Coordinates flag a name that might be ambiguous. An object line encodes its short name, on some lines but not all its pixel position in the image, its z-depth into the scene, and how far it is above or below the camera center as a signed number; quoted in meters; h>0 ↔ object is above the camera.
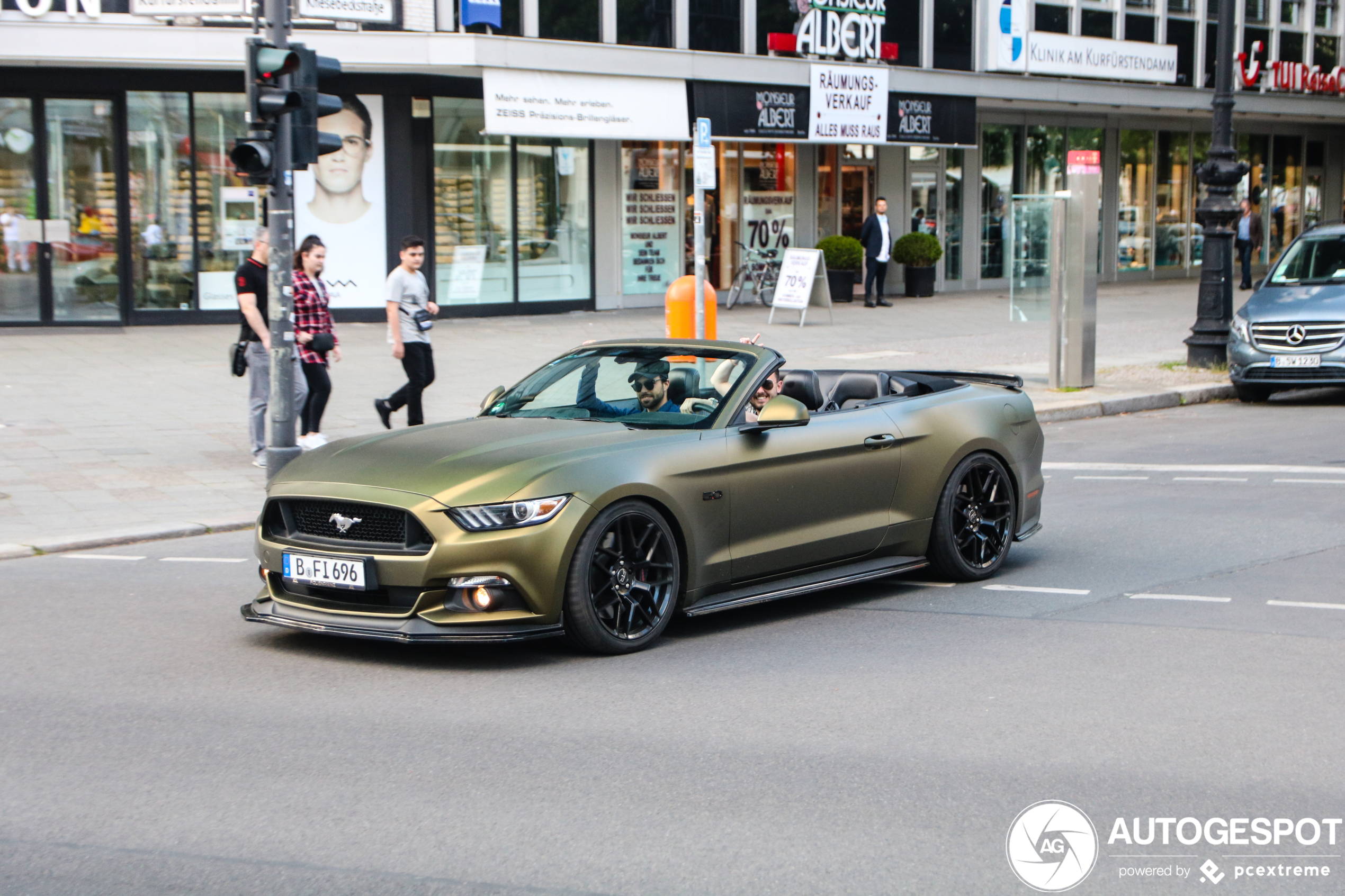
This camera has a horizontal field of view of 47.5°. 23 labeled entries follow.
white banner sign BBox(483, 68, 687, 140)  23.23 +2.66
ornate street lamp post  18.31 +0.63
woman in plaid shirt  12.06 -0.46
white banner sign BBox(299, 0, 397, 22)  21.59 +3.76
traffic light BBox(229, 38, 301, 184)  10.20 +1.15
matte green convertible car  6.21 -1.01
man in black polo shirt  12.06 -0.48
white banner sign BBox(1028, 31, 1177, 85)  30.77 +4.47
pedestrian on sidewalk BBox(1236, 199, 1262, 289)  31.53 +0.70
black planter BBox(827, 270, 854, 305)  28.06 -0.21
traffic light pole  10.48 -0.11
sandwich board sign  24.39 -0.08
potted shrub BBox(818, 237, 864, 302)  27.36 +0.31
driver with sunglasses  7.39 -0.57
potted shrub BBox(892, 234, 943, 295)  29.64 +0.35
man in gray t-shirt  12.59 -0.41
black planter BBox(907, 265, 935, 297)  30.28 -0.15
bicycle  27.77 -0.05
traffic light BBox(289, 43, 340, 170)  10.44 +1.16
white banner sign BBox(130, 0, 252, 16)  21.28 +3.70
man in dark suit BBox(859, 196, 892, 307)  27.56 +0.51
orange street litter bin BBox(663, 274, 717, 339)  17.17 -0.38
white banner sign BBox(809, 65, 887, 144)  27.62 +3.08
